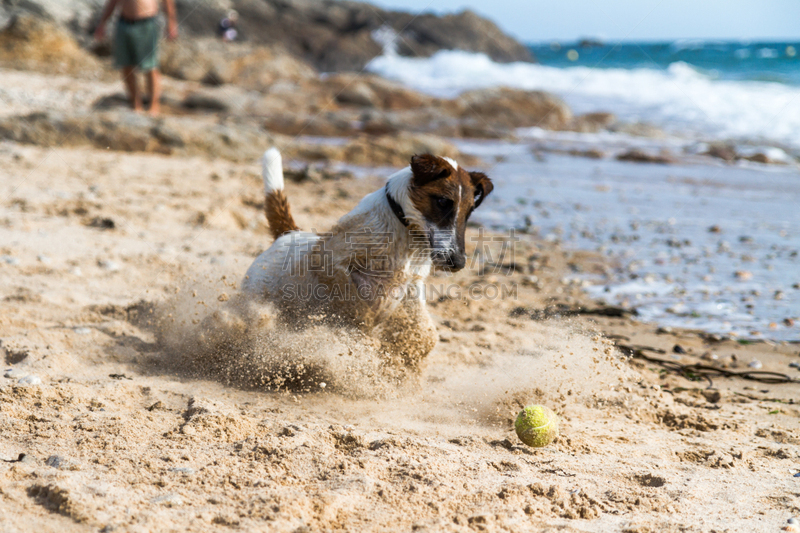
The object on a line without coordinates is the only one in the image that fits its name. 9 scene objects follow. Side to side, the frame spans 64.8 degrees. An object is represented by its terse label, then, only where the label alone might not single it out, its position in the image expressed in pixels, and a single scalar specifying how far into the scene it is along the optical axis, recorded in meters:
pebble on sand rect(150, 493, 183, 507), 2.74
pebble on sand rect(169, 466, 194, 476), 3.02
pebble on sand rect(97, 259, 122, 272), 6.11
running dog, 4.30
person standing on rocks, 11.49
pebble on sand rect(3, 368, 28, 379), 3.87
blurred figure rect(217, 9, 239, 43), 35.62
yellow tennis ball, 3.64
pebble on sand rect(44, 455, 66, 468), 2.97
